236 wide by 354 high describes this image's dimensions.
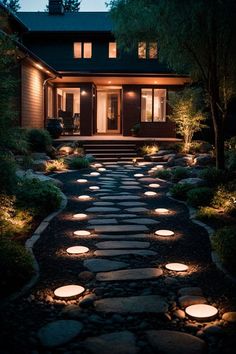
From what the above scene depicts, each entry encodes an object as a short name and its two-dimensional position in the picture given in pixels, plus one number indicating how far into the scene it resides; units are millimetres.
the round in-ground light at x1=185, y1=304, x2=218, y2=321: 3064
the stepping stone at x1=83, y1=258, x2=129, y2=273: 4066
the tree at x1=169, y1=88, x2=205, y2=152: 15633
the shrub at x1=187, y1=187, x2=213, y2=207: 7086
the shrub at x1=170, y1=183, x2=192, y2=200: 7969
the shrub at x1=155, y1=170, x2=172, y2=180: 10922
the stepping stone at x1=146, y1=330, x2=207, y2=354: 2623
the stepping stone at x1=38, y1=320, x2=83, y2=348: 2729
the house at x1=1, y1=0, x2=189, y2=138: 20594
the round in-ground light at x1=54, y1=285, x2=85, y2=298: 3484
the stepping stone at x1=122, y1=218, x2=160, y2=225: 5949
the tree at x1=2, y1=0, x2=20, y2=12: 42131
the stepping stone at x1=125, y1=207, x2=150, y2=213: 6739
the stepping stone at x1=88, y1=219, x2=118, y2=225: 5891
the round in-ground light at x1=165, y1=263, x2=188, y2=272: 4086
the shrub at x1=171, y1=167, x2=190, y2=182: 10273
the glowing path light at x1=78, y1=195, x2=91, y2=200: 7848
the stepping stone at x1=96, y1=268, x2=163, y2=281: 3838
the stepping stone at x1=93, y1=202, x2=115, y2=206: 7371
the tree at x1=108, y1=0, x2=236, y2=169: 7426
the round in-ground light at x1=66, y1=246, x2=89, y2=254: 4590
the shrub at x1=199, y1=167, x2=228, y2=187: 8663
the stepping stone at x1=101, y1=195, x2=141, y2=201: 7863
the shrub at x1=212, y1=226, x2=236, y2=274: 4027
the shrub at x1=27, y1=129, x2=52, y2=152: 13977
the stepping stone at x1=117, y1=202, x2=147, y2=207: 7250
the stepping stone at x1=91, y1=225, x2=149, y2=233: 5480
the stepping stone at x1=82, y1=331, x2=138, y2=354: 2613
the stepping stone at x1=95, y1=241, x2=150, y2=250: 4750
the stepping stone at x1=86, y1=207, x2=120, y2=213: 6719
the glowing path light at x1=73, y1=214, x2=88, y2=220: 6254
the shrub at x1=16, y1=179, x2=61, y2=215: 6336
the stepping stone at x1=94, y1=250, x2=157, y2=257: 4496
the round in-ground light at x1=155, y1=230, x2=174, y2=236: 5348
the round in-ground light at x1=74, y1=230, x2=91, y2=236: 5316
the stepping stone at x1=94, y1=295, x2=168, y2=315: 3197
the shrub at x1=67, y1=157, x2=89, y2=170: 12663
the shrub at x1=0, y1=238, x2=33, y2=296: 3520
